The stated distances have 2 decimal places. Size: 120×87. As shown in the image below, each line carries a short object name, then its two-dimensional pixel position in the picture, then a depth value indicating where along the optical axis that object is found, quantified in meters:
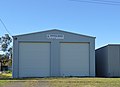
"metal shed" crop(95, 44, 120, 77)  23.33
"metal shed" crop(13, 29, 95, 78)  23.12
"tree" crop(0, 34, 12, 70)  50.88
